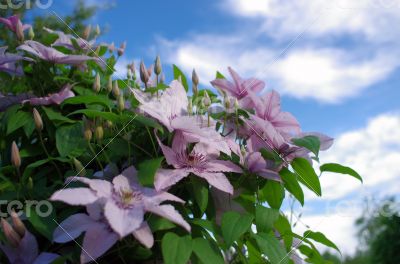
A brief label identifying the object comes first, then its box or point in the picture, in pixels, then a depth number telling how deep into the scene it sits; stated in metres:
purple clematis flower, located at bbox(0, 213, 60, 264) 0.91
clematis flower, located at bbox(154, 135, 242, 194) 0.89
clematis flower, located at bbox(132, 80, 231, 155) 0.89
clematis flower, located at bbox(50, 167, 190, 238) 0.77
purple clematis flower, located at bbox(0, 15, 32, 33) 1.38
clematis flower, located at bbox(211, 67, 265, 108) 1.22
